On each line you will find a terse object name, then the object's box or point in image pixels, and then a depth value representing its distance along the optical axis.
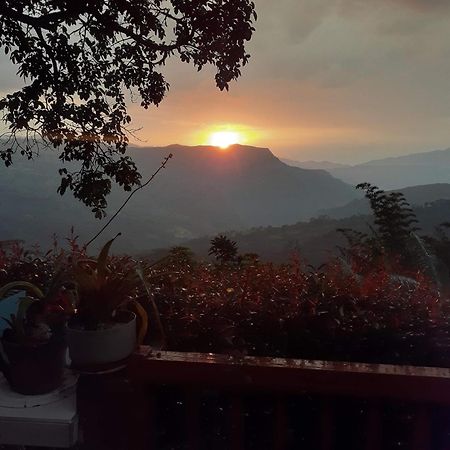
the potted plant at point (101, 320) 2.30
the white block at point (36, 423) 2.20
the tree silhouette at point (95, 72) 7.50
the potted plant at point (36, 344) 2.31
